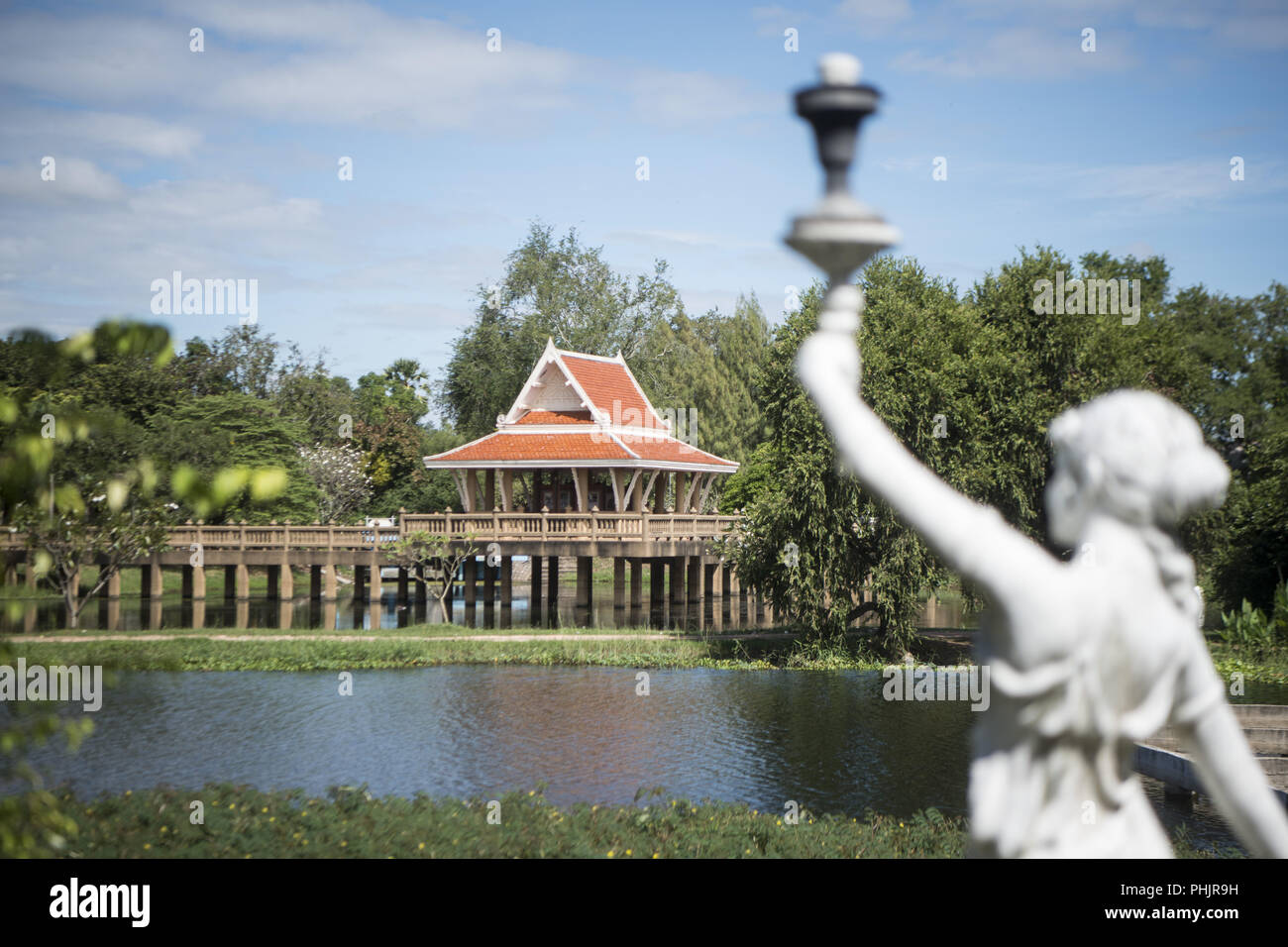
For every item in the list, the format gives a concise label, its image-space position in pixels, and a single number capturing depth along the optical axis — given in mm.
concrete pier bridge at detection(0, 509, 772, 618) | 37344
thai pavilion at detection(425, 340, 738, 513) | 41469
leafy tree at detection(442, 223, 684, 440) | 58781
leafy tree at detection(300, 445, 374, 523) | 56750
